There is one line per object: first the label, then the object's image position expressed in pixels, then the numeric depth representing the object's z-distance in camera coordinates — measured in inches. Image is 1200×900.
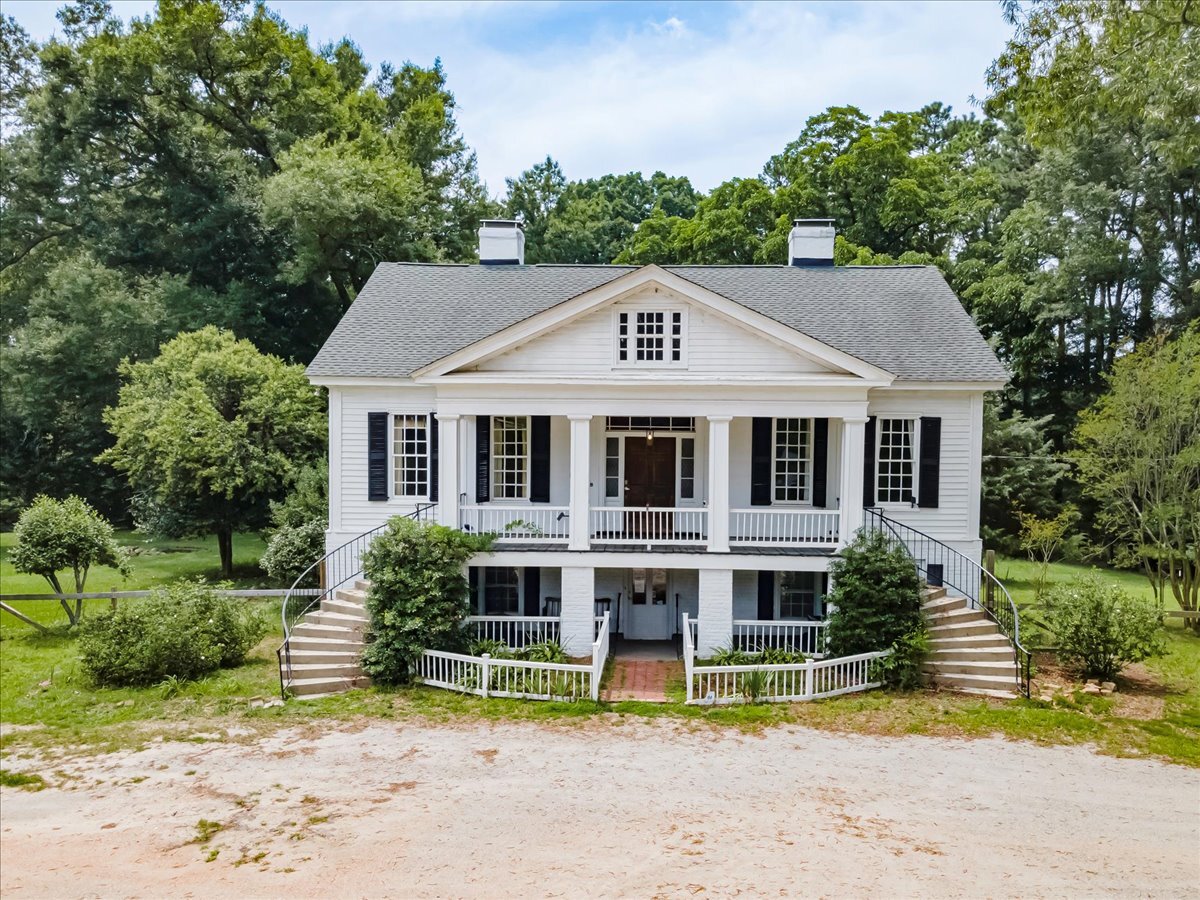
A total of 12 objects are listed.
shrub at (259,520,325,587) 713.6
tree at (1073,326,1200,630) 663.8
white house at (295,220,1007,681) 572.7
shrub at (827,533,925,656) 520.1
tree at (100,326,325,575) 753.0
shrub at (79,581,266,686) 491.2
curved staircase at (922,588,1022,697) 498.0
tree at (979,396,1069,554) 895.7
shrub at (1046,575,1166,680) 503.2
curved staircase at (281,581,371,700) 497.7
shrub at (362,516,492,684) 508.4
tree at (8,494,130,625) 596.1
